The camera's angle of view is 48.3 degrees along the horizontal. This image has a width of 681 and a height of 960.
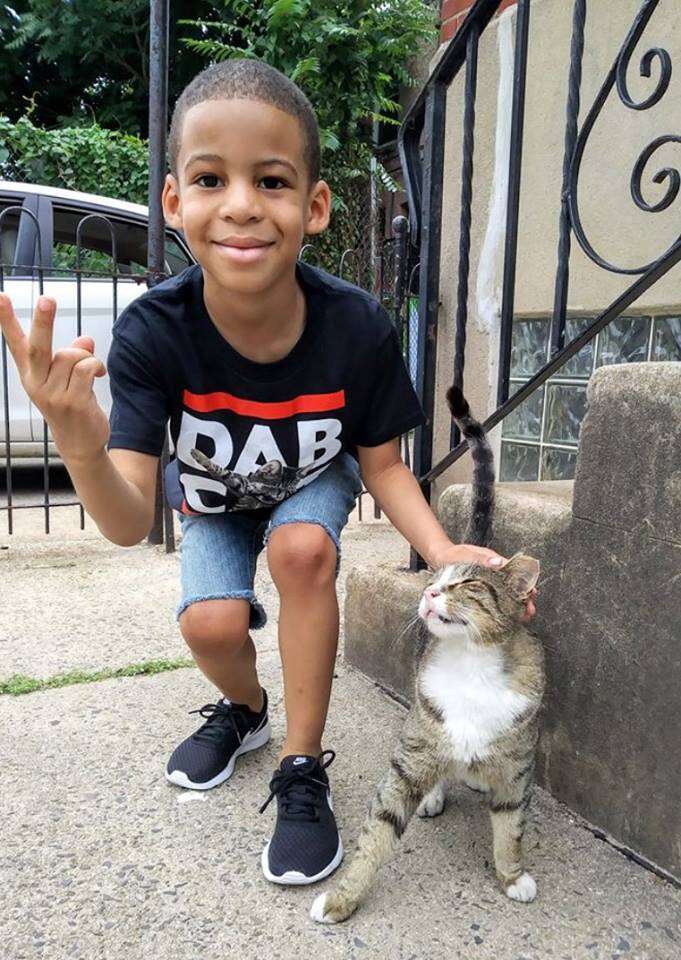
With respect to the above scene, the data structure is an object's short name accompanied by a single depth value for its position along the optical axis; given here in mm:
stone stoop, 1483
